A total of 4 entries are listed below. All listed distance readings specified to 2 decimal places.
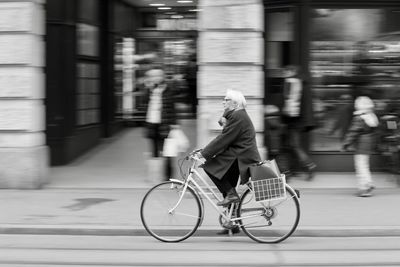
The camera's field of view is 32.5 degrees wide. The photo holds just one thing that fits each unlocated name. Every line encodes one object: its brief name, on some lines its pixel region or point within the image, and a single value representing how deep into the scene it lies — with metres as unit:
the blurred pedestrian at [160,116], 12.76
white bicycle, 8.46
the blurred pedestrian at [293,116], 12.86
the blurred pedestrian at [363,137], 11.48
